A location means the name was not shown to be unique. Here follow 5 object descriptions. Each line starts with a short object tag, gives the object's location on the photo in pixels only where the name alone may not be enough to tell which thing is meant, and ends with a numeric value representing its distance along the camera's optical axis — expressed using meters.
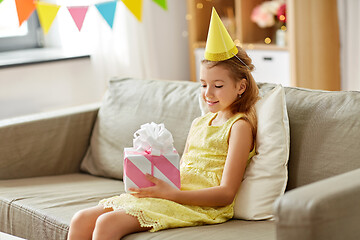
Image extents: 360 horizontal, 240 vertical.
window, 3.74
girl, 1.71
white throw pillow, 1.81
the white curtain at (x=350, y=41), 3.38
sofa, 1.29
